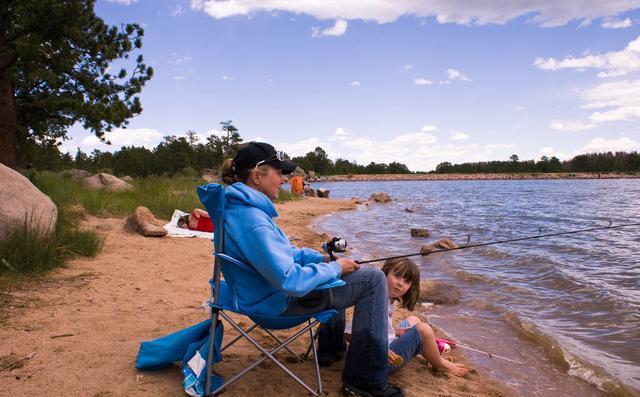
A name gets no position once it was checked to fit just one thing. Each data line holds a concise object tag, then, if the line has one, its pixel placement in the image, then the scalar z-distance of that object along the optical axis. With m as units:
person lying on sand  9.95
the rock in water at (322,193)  36.19
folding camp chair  2.76
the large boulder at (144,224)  8.67
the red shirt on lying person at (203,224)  9.95
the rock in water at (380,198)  32.48
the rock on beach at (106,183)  14.01
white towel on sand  9.30
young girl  3.59
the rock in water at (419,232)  13.14
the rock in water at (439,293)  6.25
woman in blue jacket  2.63
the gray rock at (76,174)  16.69
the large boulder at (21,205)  5.68
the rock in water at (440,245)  9.92
